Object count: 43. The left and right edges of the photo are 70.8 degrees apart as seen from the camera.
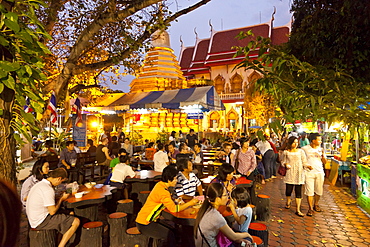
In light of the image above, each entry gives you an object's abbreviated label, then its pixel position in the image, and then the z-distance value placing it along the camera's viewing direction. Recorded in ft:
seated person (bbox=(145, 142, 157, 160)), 33.87
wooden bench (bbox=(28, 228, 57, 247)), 12.91
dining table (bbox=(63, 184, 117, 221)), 14.89
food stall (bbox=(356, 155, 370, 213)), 21.13
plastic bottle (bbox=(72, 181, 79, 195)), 16.38
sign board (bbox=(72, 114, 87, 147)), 42.52
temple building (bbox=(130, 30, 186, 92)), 75.00
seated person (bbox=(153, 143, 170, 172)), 24.63
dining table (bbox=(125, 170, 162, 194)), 20.96
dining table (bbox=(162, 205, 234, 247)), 12.34
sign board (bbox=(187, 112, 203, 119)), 51.67
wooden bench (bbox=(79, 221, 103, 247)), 13.44
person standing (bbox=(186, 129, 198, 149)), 40.49
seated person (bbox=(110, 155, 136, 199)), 20.03
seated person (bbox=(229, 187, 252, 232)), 11.85
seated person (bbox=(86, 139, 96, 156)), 34.38
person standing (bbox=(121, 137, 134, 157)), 34.50
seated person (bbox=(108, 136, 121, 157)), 32.71
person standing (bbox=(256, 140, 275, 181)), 32.47
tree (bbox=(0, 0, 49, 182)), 5.66
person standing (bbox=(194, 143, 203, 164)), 29.43
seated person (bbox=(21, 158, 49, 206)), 15.88
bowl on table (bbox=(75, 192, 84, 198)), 15.43
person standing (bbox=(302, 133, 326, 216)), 20.27
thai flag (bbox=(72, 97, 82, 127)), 38.44
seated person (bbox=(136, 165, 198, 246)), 12.80
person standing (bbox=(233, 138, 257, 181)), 22.91
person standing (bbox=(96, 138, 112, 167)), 30.37
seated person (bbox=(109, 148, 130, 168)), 23.30
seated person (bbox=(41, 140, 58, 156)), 28.61
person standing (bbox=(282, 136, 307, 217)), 20.17
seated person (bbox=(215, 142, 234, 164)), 28.91
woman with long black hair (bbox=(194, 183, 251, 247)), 10.04
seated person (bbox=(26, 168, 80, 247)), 12.85
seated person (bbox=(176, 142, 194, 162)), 25.26
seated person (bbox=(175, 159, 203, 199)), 16.32
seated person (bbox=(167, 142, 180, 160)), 29.85
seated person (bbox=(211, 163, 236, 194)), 15.50
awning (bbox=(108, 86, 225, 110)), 37.35
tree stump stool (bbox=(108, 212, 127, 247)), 14.56
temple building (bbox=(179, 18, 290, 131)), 98.73
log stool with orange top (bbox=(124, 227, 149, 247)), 13.19
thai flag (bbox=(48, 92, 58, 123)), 21.72
